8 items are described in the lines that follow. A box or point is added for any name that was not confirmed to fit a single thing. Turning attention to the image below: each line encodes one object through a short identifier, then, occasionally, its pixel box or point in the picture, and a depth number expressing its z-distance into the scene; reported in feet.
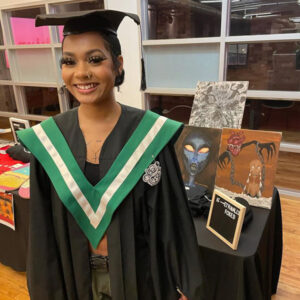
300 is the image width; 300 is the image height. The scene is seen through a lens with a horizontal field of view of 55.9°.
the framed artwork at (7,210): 5.85
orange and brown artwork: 4.29
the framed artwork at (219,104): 5.22
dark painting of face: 4.84
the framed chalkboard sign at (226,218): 3.64
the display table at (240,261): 3.66
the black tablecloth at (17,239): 5.73
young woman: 2.91
